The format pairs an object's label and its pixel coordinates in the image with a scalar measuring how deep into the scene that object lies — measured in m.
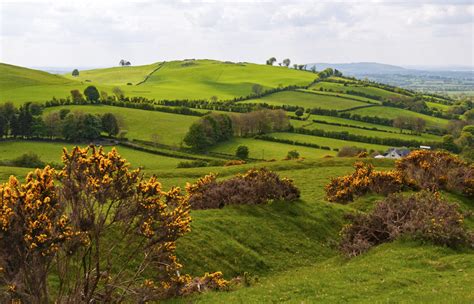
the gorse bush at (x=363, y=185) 44.38
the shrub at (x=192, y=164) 77.88
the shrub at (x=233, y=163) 68.86
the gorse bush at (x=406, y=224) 27.14
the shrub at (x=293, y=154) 93.31
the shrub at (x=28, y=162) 75.69
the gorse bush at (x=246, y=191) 34.06
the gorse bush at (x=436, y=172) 47.44
